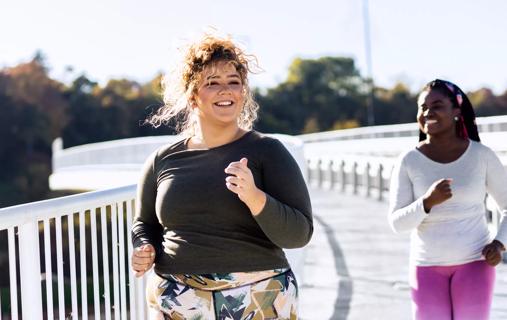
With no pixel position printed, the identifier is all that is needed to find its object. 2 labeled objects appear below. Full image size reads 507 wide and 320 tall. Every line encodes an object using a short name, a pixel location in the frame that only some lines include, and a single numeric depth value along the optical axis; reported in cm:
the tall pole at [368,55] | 4794
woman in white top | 348
